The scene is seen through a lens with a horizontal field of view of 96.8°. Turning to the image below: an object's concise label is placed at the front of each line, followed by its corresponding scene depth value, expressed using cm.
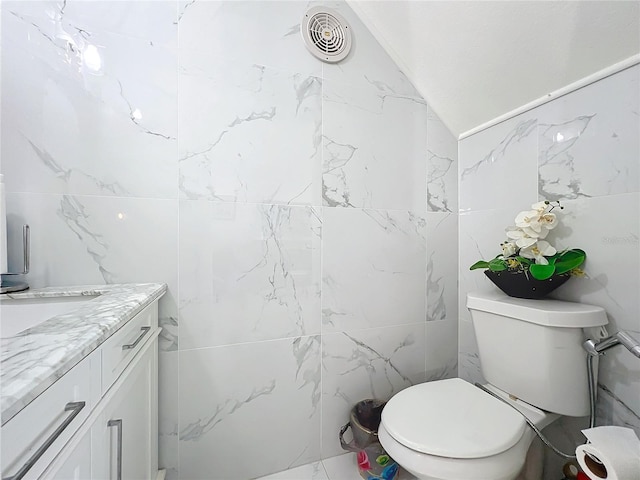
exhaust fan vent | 120
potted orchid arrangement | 98
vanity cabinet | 33
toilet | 77
